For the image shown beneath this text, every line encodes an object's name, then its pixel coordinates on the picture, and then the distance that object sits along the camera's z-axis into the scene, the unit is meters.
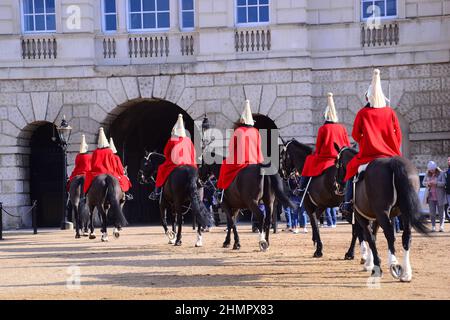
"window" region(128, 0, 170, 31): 27.91
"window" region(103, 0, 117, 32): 28.05
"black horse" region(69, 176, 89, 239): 22.91
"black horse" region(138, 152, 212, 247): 17.52
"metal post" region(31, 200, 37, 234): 25.51
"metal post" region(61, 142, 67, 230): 26.92
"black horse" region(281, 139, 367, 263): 14.73
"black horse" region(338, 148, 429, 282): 11.31
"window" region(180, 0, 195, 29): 27.75
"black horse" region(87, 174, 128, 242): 19.95
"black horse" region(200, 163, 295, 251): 16.52
